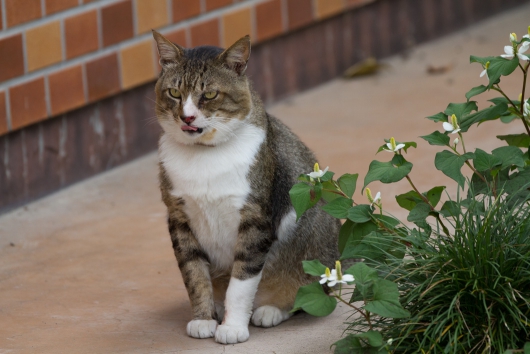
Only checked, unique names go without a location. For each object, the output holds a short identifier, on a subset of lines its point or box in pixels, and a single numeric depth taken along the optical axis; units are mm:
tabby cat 6977
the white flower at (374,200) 6541
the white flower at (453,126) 6550
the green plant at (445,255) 5992
